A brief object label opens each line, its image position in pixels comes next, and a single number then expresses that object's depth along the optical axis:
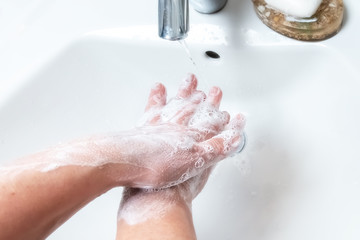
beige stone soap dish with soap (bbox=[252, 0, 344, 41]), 0.62
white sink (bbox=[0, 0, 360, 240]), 0.60
